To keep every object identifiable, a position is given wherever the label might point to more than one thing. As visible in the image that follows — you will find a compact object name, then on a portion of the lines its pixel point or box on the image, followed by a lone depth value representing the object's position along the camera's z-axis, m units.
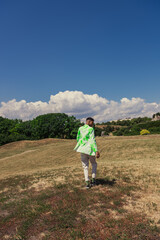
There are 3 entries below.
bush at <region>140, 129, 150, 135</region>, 42.48
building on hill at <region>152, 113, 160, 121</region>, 67.46
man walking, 6.53
